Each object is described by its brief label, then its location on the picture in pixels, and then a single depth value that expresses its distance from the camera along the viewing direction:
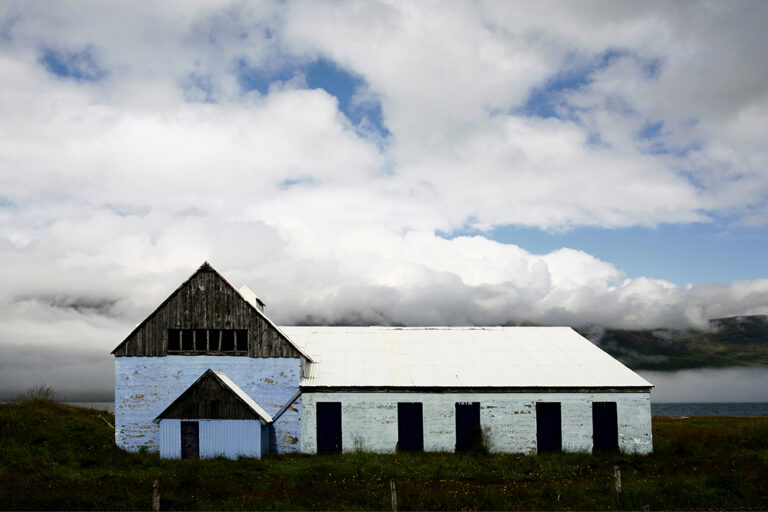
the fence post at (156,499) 16.27
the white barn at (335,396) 29.95
